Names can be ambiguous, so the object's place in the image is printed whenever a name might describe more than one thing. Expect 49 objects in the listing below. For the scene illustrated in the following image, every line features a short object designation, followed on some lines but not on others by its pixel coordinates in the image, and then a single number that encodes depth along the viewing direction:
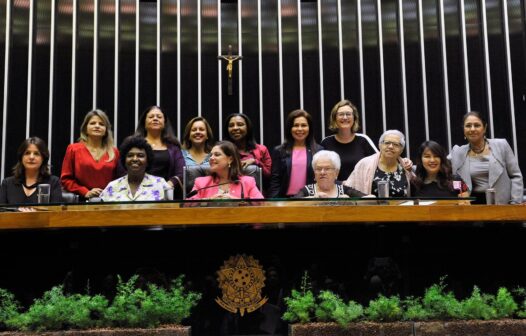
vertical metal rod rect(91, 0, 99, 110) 6.78
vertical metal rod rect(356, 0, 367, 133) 6.85
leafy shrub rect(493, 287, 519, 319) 2.81
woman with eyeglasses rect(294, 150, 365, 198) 3.69
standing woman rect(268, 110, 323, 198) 4.84
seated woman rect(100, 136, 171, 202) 3.85
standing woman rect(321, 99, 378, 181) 4.93
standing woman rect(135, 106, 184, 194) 4.83
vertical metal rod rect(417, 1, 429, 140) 6.90
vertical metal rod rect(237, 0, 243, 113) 6.91
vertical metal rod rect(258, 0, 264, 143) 6.87
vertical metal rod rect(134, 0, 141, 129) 6.82
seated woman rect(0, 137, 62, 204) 4.12
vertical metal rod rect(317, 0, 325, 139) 6.86
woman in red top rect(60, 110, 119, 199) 4.68
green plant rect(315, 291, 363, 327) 2.70
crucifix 6.86
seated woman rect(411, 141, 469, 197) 4.05
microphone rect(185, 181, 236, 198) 3.56
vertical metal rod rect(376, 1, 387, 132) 6.86
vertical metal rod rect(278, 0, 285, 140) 6.87
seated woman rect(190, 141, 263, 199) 3.70
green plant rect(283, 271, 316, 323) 2.74
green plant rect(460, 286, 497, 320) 2.77
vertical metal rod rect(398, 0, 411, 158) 6.87
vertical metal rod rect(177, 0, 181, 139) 6.80
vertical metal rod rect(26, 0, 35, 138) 6.71
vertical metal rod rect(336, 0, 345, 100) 6.95
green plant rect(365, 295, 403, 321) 2.75
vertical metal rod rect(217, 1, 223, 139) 6.84
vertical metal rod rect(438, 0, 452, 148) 6.86
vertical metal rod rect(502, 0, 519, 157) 6.82
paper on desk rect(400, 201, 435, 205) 2.81
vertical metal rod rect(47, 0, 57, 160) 6.70
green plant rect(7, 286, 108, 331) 2.66
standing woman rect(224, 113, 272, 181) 5.07
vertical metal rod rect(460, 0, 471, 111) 6.90
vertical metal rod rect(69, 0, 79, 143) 6.68
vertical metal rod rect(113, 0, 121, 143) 6.74
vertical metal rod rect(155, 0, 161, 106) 6.86
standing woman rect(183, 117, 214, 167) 5.02
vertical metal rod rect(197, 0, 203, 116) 6.88
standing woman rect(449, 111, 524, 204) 4.64
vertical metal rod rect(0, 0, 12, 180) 6.65
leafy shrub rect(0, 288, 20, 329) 2.74
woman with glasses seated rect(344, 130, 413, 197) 4.10
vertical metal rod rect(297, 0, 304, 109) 6.94
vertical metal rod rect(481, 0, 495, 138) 6.84
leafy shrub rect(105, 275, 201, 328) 2.70
